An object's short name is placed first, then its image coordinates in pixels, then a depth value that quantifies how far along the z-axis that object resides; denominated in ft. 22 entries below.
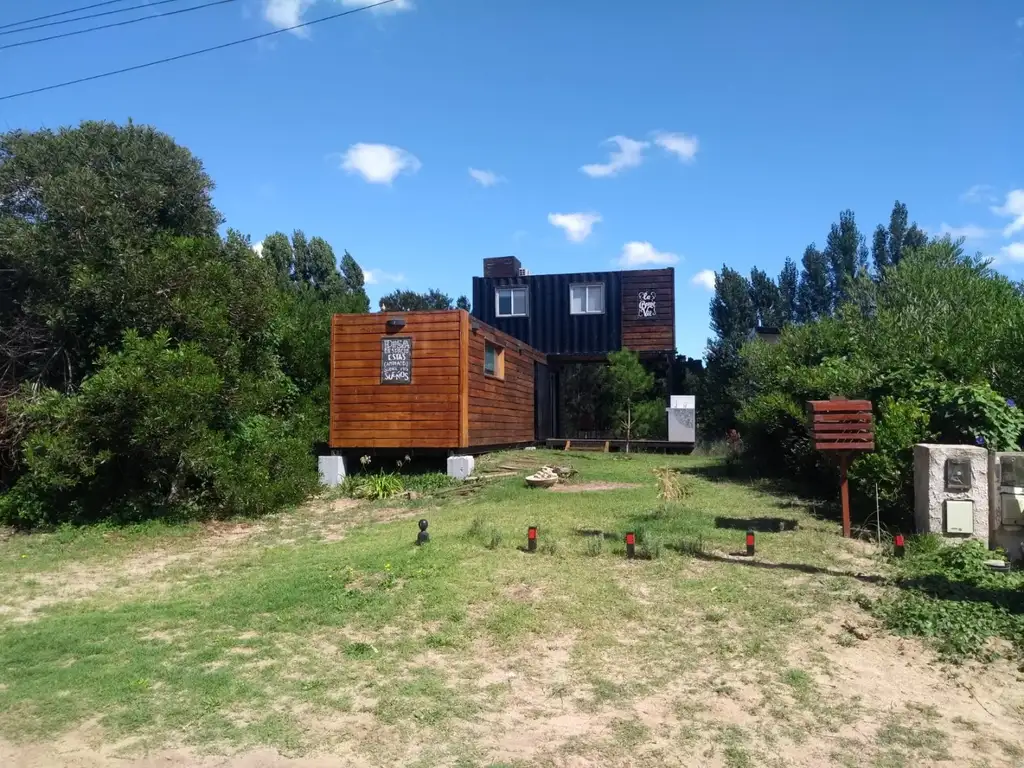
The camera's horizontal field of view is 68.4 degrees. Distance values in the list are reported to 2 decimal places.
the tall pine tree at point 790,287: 106.42
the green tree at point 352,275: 111.34
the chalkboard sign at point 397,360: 47.24
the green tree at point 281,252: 98.94
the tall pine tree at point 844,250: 108.06
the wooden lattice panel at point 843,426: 25.26
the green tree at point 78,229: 38.60
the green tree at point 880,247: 109.81
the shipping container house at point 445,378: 46.57
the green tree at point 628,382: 72.13
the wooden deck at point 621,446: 68.80
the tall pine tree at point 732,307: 98.22
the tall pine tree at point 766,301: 100.22
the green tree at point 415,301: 148.36
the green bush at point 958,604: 16.14
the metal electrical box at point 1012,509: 22.30
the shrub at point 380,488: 41.68
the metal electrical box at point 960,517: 23.85
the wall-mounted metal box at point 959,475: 24.31
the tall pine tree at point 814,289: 106.93
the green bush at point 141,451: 33.27
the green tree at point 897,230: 109.09
